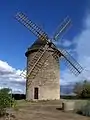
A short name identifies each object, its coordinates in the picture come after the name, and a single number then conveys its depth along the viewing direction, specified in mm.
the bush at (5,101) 7560
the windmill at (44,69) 14031
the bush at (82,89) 17868
